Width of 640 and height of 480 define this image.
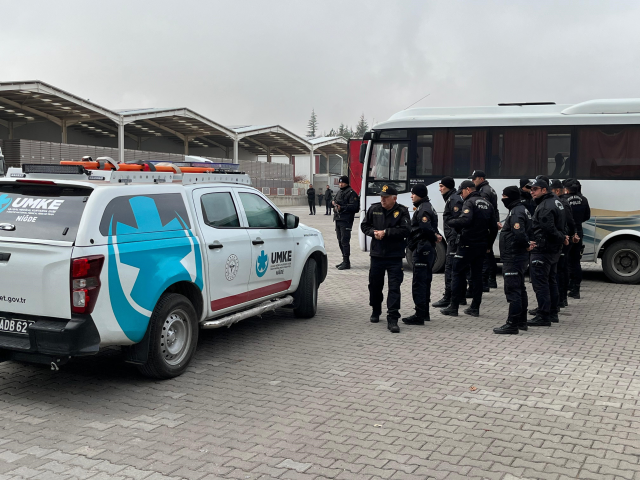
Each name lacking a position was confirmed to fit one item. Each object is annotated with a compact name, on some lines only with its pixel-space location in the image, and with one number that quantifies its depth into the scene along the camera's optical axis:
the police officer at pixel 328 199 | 37.81
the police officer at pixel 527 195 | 10.34
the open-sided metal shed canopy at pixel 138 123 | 29.47
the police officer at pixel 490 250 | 10.05
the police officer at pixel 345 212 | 13.75
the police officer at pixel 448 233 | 9.24
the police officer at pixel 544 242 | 8.12
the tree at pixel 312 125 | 180.50
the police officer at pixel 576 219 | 10.54
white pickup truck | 4.88
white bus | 12.09
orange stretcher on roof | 6.86
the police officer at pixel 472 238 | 8.47
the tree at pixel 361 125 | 167.44
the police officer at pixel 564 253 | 9.39
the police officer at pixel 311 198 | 38.41
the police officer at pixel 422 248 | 8.29
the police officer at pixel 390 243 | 7.77
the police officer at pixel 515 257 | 7.90
